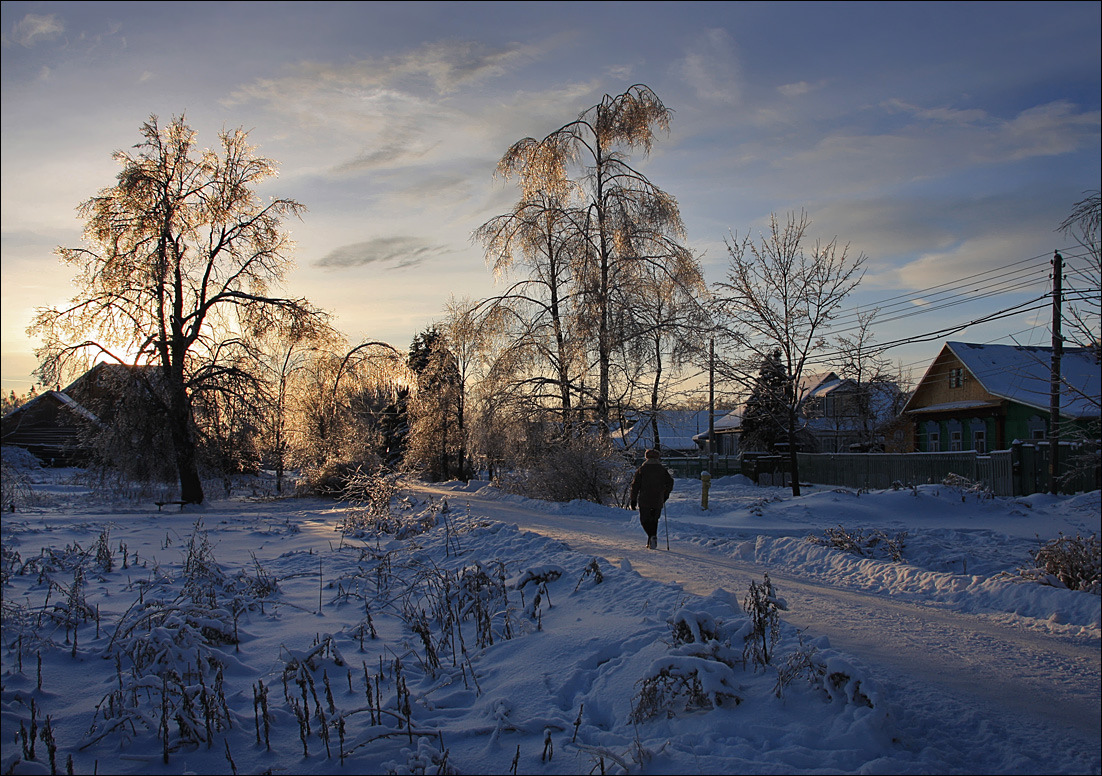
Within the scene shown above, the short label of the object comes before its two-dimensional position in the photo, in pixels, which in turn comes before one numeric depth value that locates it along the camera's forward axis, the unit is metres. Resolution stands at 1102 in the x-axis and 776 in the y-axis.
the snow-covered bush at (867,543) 11.41
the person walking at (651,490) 11.26
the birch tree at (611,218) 21.53
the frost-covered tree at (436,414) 29.55
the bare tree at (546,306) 21.56
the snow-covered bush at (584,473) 19.14
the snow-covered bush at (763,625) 4.55
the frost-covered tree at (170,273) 19.53
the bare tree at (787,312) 22.61
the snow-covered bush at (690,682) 4.11
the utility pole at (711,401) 22.33
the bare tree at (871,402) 43.52
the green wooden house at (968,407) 30.56
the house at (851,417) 44.00
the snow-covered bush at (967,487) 16.55
